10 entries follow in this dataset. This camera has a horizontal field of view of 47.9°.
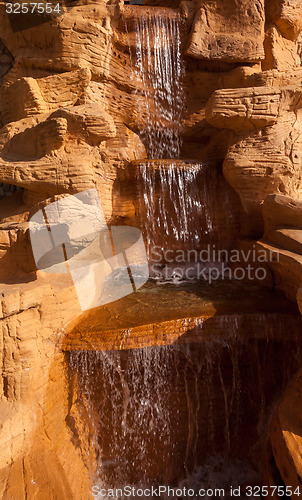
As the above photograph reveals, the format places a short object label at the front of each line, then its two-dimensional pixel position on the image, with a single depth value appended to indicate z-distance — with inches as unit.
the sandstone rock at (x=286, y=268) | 138.2
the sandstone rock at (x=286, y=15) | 225.5
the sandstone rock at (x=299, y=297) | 111.8
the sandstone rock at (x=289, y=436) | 94.3
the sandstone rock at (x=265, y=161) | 178.7
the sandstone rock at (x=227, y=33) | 225.5
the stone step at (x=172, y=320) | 123.9
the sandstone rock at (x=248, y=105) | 175.0
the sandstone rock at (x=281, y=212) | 157.8
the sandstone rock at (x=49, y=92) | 185.5
